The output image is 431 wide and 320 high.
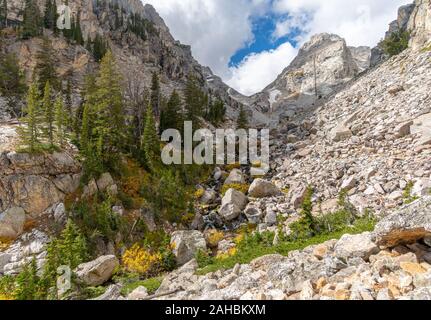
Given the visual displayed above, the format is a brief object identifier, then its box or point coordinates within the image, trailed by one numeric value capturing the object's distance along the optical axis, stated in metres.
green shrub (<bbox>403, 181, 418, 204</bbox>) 18.08
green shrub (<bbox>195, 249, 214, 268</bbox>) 17.63
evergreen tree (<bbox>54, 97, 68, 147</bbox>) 29.14
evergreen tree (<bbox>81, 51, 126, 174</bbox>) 29.95
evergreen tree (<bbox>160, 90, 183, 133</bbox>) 42.34
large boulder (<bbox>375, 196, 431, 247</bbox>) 9.43
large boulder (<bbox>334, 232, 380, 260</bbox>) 10.38
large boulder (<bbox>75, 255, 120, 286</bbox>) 17.70
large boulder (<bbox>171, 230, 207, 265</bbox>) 22.06
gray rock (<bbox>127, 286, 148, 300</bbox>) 12.39
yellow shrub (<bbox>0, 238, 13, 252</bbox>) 21.89
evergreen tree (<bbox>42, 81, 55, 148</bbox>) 28.03
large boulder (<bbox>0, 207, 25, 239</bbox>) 22.75
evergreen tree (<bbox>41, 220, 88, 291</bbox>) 16.60
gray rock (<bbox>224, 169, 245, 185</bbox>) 33.69
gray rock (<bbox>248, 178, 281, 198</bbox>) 29.64
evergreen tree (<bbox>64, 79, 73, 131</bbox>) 32.98
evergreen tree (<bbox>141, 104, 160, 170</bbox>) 33.00
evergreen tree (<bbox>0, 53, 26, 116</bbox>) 43.39
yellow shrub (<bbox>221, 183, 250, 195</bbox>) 31.90
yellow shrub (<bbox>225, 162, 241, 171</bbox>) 38.81
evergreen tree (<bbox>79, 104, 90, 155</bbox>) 28.95
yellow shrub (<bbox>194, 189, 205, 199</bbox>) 32.09
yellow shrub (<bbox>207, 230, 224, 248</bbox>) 24.38
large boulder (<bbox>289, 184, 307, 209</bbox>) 25.36
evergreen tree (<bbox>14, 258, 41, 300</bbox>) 14.99
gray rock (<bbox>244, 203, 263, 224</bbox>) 26.38
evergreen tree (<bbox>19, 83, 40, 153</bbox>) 26.31
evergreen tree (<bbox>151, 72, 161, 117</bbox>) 49.06
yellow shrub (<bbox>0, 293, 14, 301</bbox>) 16.37
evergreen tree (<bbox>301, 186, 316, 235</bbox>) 18.83
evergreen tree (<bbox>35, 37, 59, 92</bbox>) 46.97
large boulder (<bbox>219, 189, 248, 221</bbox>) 27.66
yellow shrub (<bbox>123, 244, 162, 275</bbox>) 20.55
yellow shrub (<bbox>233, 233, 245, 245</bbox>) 21.93
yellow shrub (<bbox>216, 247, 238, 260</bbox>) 19.89
